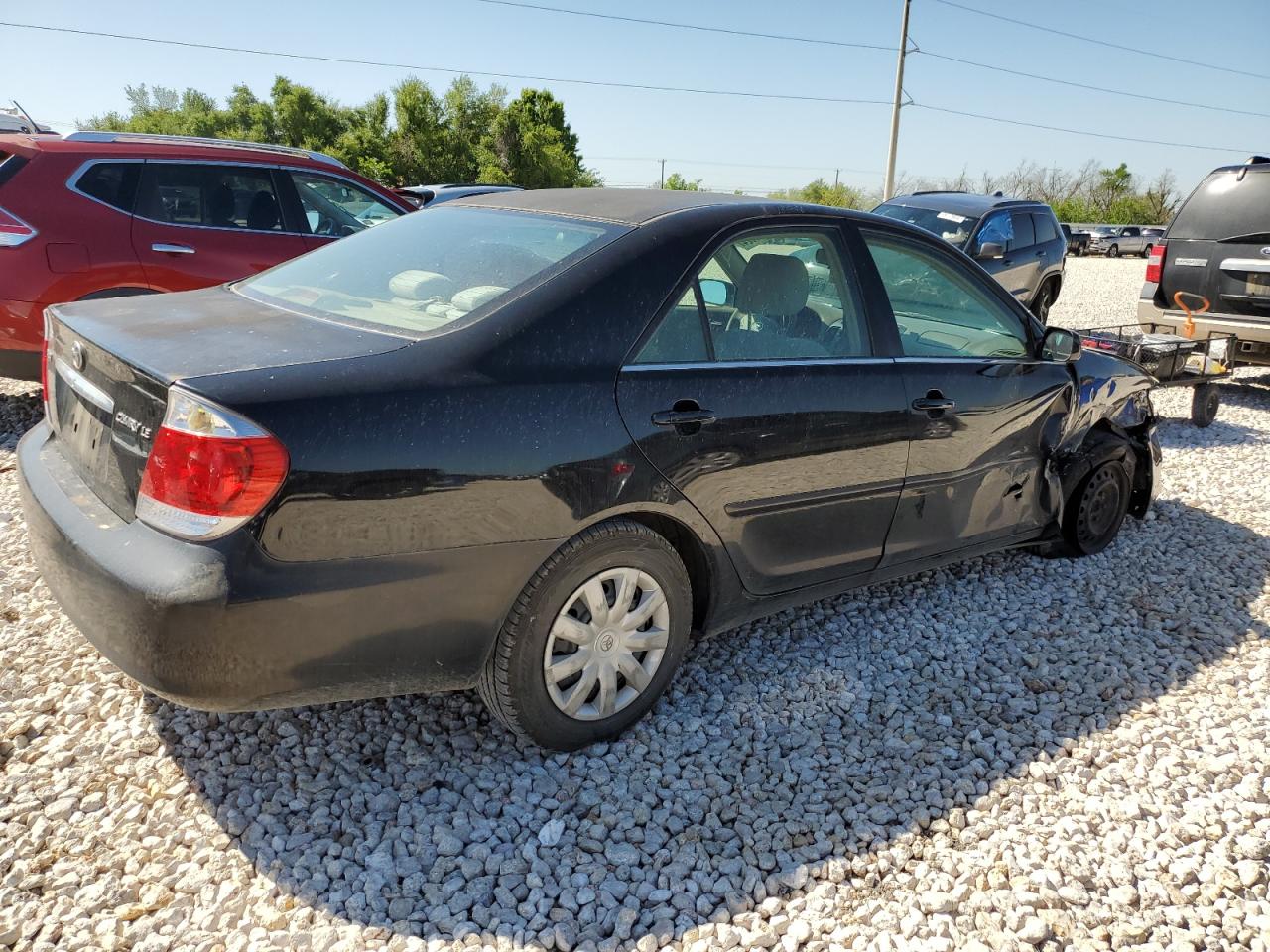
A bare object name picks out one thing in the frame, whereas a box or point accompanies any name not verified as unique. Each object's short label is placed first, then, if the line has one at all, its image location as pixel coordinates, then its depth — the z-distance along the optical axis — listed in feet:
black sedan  7.07
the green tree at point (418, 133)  118.21
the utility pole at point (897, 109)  108.47
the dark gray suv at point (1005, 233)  32.96
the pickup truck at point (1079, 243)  133.69
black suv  26.48
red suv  17.88
